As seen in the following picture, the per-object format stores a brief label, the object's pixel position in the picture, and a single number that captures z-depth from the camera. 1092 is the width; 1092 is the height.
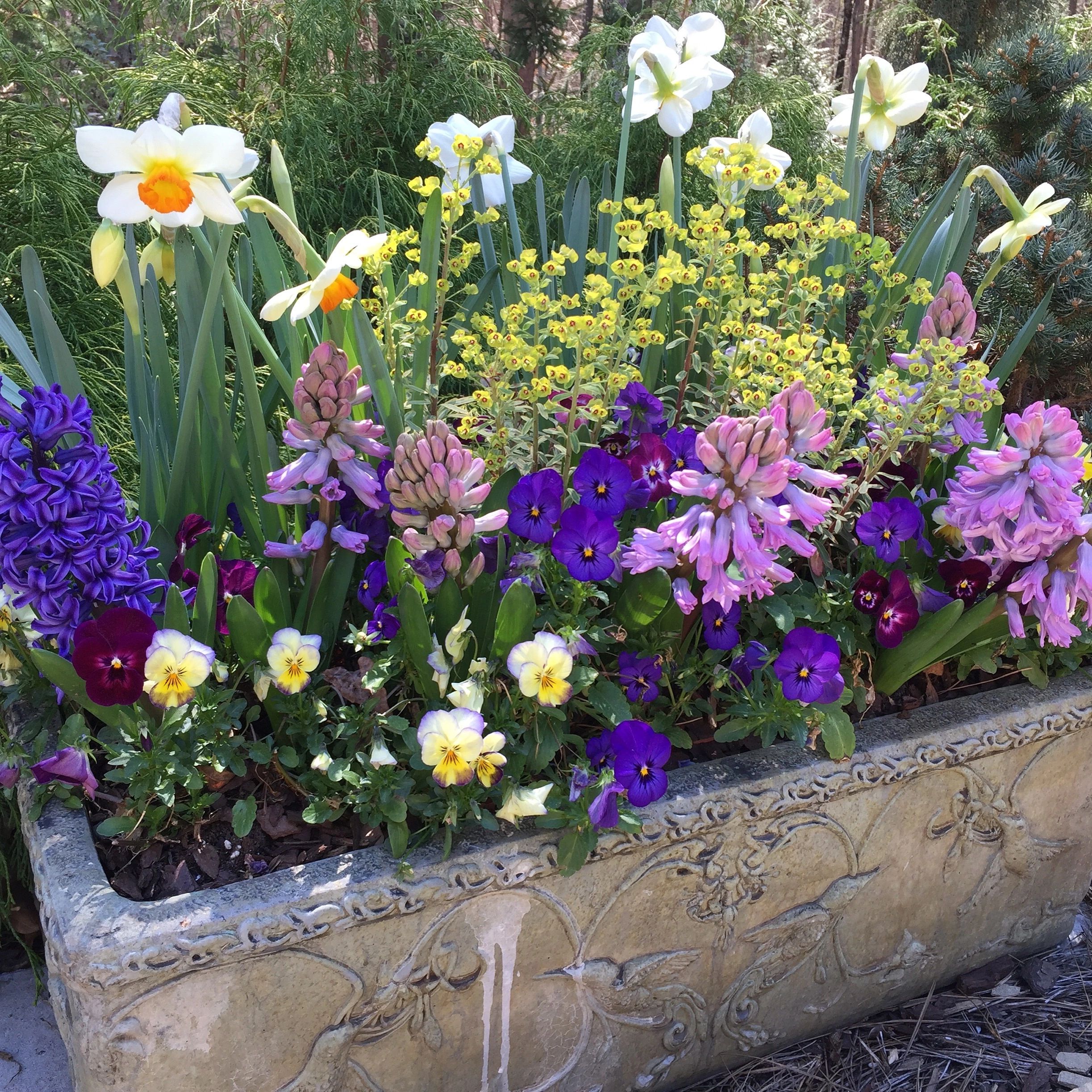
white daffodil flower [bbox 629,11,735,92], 1.54
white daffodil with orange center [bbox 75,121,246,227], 1.02
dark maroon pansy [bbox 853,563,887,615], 1.32
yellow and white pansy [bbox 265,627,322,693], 1.11
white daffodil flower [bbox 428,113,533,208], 1.43
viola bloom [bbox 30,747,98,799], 1.10
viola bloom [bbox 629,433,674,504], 1.32
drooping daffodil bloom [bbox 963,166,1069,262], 1.43
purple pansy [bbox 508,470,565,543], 1.20
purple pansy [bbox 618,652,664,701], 1.24
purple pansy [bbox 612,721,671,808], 1.14
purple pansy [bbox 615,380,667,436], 1.41
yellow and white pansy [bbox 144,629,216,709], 1.06
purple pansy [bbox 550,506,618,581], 1.18
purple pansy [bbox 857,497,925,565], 1.32
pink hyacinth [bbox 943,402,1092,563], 1.15
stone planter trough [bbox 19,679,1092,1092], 1.01
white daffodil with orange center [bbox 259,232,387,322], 1.00
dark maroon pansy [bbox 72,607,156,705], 1.06
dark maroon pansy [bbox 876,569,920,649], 1.31
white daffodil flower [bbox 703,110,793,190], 1.54
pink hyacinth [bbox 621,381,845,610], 1.01
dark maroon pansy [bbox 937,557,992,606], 1.35
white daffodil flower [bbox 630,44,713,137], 1.51
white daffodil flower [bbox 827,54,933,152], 1.59
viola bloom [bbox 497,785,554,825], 1.09
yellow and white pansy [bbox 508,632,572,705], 1.09
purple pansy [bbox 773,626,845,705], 1.21
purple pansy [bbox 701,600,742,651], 1.23
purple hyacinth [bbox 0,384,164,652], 1.01
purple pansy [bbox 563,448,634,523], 1.25
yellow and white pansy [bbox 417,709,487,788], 1.05
